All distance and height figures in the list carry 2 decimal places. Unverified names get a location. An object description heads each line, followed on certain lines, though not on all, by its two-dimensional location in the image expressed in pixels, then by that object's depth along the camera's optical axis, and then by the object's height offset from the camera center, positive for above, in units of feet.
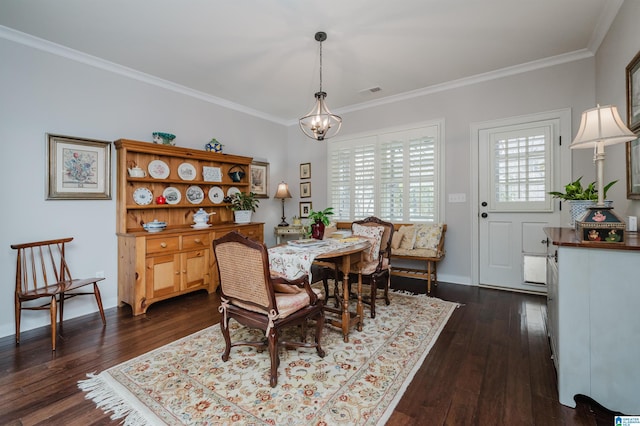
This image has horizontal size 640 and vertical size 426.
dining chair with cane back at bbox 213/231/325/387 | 6.15 -1.98
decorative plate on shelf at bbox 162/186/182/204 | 12.91 +0.82
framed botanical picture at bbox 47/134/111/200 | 9.96 +1.62
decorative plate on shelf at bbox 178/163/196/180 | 13.44 +1.96
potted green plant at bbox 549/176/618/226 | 7.21 +0.36
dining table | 6.95 -1.18
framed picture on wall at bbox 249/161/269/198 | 17.54 +2.12
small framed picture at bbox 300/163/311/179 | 18.90 +2.77
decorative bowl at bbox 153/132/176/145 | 12.29 +3.22
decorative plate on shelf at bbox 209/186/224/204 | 14.81 +0.94
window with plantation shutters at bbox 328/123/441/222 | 14.56 +2.01
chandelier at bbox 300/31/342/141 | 9.76 +3.21
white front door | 11.84 +0.64
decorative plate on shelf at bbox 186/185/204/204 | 13.82 +0.91
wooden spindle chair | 8.33 -2.08
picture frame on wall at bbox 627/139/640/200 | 6.99 +1.06
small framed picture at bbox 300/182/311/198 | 18.91 +1.53
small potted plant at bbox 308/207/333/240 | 9.05 -0.34
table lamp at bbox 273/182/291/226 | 18.28 +1.31
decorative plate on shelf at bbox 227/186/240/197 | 15.49 +1.19
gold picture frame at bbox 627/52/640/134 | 6.92 +2.92
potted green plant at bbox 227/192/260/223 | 14.90 +0.36
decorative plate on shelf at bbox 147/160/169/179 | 12.45 +1.92
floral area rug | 5.41 -3.72
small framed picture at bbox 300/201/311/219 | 18.98 +0.31
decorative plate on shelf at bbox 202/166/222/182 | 14.33 +1.97
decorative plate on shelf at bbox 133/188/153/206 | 11.99 +0.71
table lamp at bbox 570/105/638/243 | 5.29 +1.36
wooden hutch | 10.81 -0.79
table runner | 6.89 -1.11
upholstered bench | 13.06 -1.60
